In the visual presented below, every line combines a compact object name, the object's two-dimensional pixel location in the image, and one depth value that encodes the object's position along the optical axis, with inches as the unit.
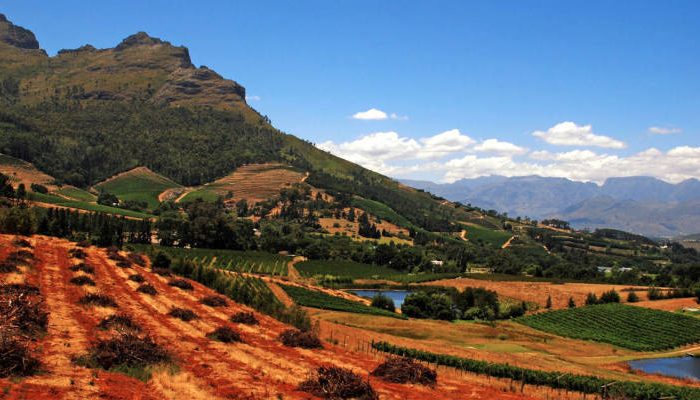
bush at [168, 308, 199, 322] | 1877.5
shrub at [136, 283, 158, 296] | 2307.8
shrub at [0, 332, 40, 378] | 994.7
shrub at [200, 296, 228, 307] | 2289.6
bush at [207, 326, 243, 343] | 1603.1
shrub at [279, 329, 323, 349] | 1712.6
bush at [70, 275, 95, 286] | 2211.9
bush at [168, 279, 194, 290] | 2628.0
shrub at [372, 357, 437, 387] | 1353.3
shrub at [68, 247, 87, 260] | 3016.7
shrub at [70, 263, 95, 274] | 2510.6
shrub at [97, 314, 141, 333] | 1505.4
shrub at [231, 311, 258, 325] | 1987.5
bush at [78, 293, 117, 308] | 1845.5
